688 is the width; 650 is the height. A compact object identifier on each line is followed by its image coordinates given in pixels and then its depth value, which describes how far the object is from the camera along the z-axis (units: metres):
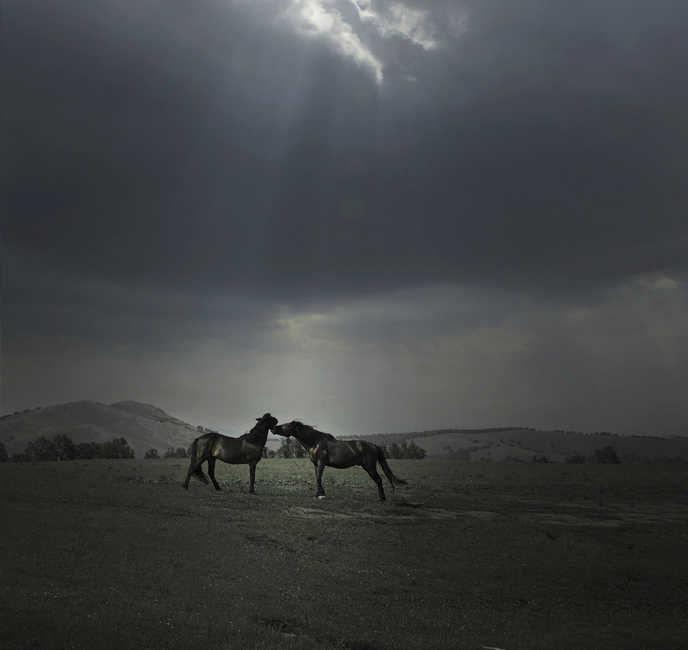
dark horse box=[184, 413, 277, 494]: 27.12
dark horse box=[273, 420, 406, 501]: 27.75
